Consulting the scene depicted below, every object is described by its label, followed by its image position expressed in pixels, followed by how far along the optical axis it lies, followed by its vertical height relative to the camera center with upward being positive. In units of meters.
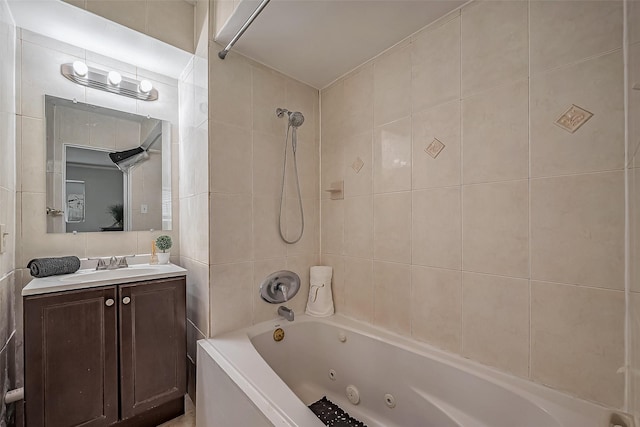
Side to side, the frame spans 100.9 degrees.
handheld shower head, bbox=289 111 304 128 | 1.74 +0.63
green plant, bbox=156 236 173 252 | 1.74 -0.18
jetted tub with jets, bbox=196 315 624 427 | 0.94 -0.76
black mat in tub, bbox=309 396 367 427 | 1.38 -1.09
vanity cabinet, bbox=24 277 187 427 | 1.14 -0.67
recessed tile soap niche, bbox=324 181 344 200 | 1.81 +0.17
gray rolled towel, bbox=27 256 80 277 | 1.31 -0.25
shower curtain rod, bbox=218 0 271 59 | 1.15 +0.91
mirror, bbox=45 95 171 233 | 1.52 +0.30
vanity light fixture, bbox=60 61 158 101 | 1.55 +0.86
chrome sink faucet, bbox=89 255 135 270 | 1.59 -0.29
